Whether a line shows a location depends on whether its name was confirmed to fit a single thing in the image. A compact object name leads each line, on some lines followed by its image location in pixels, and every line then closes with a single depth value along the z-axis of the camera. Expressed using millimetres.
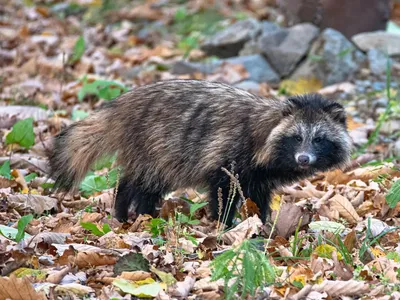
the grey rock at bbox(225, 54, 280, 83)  23109
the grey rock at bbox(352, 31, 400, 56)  23250
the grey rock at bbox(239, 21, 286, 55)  23734
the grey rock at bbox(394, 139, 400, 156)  16950
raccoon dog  13305
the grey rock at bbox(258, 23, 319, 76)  23125
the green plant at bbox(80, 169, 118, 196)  14750
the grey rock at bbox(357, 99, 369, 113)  20531
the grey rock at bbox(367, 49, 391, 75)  22719
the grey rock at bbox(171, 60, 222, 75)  23344
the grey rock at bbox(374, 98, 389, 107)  20670
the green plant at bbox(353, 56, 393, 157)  17266
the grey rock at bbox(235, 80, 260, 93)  21256
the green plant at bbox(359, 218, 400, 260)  10617
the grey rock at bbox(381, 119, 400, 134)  18812
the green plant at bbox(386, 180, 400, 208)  11766
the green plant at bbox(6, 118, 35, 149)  15391
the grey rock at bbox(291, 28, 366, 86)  22562
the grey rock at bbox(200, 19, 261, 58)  25047
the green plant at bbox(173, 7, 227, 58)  29359
